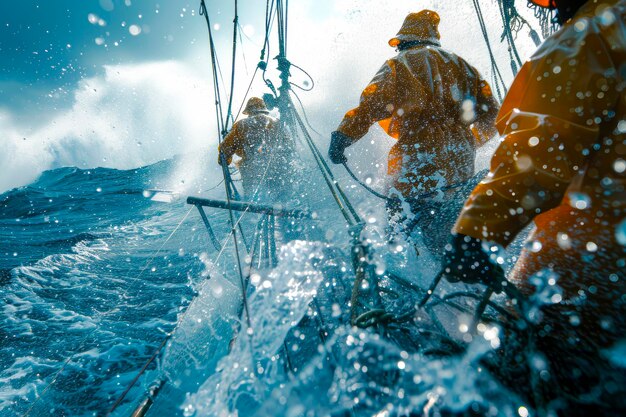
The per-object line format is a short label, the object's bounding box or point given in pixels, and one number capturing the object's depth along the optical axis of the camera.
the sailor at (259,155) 5.50
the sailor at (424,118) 2.43
